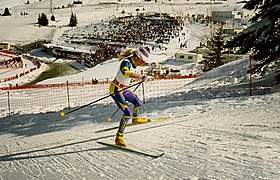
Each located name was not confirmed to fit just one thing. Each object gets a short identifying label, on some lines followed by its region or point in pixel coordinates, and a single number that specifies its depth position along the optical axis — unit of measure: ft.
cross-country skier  20.92
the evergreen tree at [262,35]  31.63
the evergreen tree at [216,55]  96.22
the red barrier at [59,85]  73.46
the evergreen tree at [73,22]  254.68
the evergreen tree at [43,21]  256.52
